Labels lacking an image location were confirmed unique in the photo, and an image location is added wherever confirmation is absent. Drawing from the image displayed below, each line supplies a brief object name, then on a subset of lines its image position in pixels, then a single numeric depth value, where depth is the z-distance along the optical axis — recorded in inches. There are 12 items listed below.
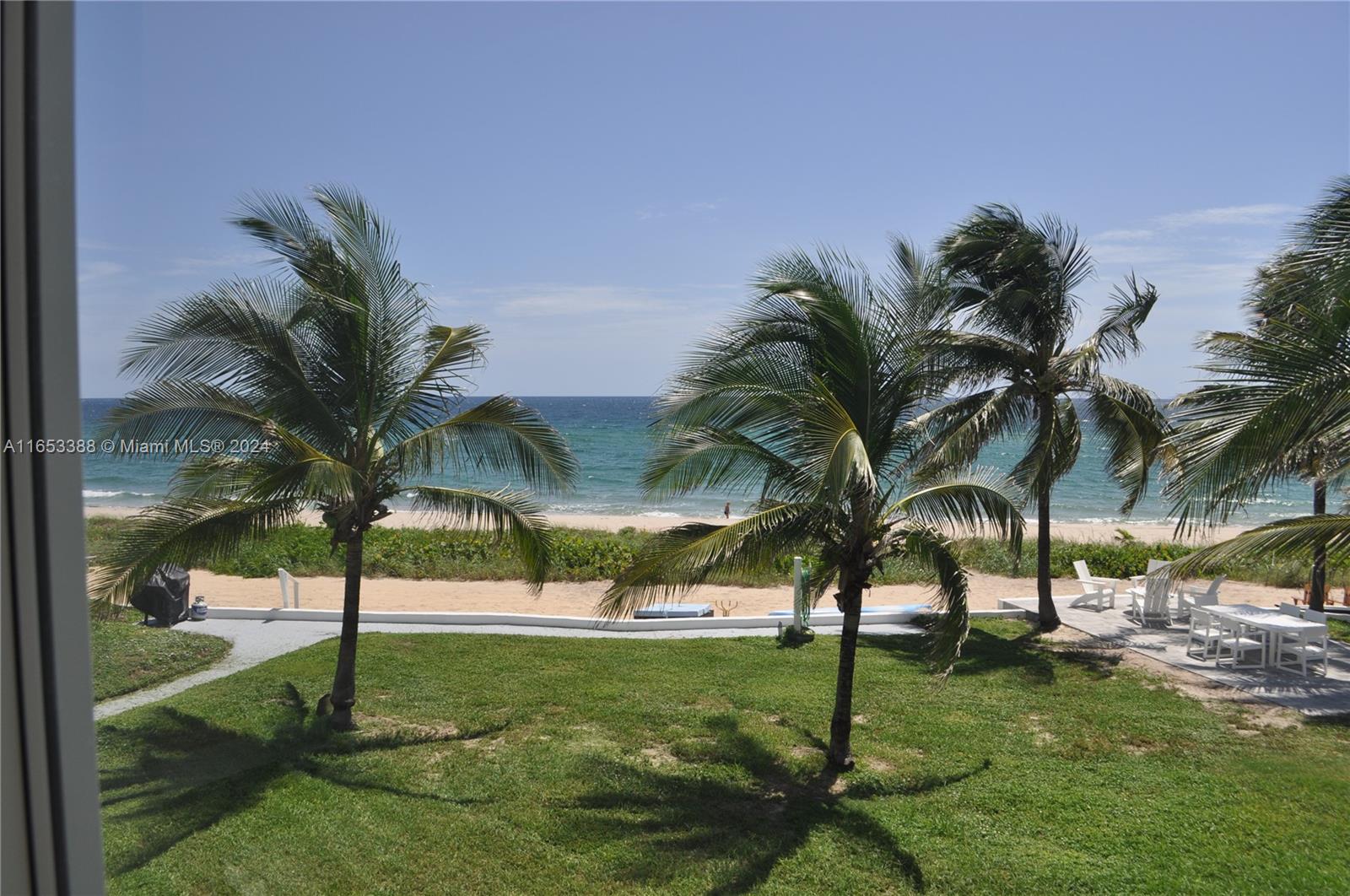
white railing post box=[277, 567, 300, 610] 490.9
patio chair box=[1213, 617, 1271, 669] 388.8
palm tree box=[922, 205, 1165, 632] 445.7
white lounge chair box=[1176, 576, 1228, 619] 458.6
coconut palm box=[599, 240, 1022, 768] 247.8
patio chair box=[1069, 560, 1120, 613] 542.6
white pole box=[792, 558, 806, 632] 451.2
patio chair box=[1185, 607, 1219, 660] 412.8
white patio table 365.4
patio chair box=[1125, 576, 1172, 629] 484.1
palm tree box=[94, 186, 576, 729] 220.9
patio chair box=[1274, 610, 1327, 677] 369.1
